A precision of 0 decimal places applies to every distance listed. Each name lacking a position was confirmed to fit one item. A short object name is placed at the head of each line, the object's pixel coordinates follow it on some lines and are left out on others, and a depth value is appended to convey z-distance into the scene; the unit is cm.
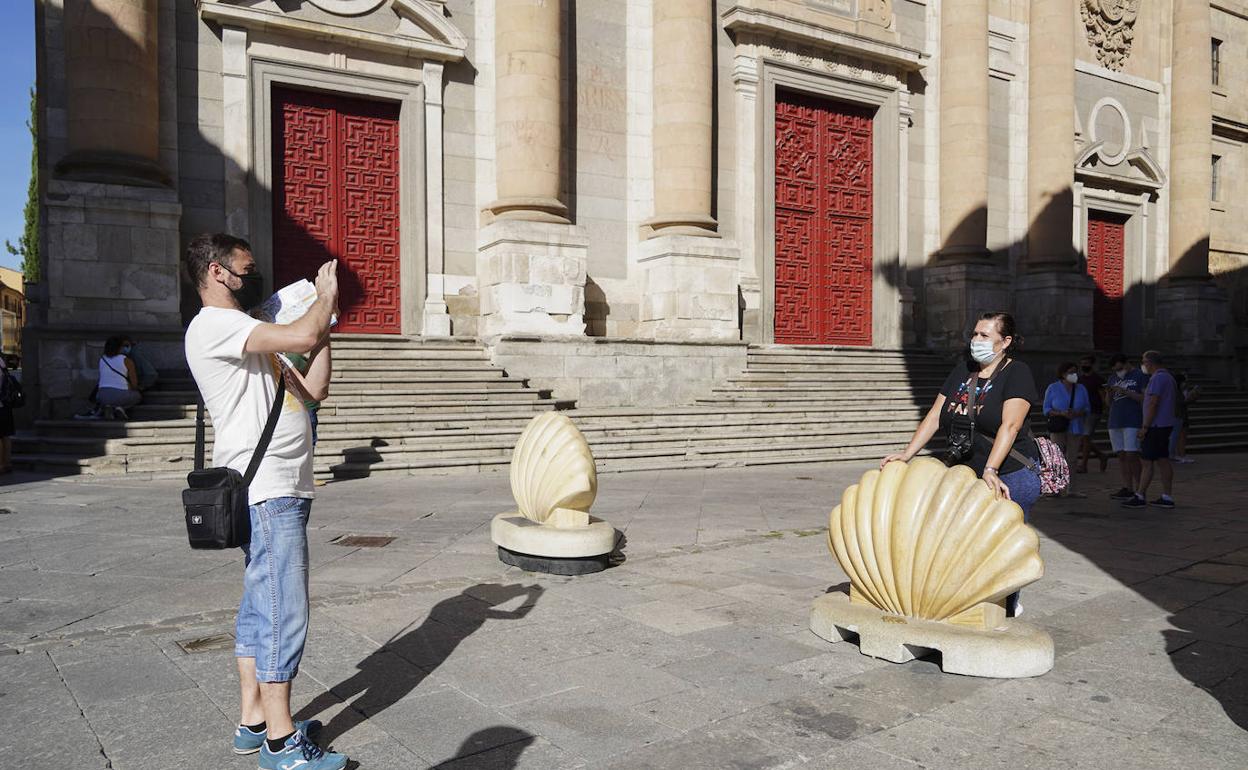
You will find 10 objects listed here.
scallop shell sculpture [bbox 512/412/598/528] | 604
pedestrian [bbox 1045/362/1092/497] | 1133
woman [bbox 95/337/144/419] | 1062
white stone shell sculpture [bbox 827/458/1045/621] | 407
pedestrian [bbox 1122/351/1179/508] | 910
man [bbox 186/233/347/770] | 297
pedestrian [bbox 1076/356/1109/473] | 1226
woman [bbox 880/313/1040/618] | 470
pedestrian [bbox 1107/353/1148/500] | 973
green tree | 3086
